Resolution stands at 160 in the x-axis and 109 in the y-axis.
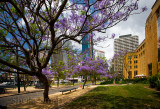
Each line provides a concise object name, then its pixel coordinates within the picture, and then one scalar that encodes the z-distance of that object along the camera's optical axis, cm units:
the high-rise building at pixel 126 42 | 13588
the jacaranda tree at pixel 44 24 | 782
